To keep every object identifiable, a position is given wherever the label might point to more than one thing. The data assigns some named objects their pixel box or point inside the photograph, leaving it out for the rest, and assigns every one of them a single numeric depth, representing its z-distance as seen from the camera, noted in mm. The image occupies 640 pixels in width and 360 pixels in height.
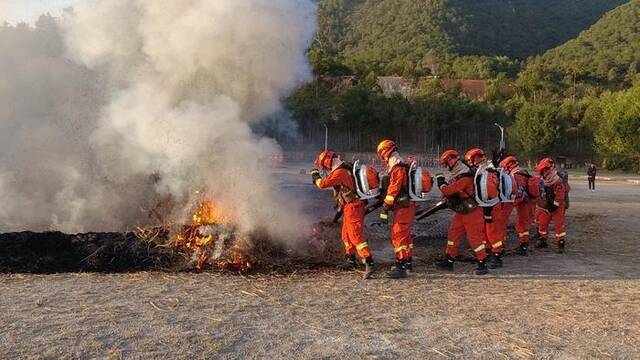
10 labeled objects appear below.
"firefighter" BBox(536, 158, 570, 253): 10672
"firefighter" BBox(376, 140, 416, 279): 8023
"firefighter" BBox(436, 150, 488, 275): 8484
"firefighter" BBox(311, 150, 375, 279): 7973
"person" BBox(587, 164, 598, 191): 26094
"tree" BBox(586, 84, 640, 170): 43344
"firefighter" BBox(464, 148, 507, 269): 9000
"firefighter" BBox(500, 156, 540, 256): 10508
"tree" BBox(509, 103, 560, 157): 47500
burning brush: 8078
